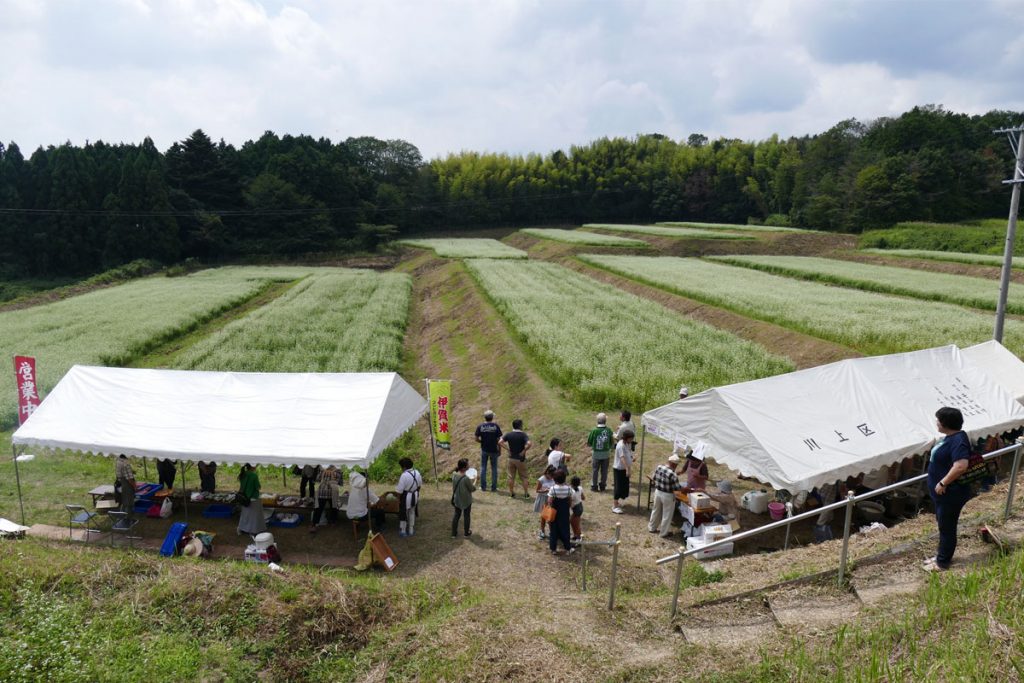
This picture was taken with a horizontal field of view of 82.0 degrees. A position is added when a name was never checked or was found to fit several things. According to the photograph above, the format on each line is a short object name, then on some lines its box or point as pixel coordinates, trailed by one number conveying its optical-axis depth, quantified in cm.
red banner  1450
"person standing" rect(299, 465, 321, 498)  1185
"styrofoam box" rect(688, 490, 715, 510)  959
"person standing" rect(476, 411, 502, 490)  1245
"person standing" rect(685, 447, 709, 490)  1019
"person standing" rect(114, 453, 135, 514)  1081
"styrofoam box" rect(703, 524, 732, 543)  898
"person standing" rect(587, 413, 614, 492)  1161
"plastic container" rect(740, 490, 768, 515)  1026
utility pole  1299
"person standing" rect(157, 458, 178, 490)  1212
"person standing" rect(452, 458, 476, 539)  993
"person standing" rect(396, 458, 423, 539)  1012
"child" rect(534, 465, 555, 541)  955
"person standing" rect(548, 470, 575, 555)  905
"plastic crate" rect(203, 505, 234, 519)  1120
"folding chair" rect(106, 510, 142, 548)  1016
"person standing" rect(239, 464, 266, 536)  1032
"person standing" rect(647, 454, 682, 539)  971
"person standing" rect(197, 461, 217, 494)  1204
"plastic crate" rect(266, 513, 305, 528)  1086
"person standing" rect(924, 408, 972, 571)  566
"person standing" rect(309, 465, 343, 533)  1077
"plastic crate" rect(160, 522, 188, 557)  937
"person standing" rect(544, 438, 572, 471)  1062
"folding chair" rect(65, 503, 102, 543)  1052
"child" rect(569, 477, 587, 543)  934
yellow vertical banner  1410
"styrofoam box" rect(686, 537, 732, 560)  889
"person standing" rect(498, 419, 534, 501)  1185
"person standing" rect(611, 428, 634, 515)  1087
